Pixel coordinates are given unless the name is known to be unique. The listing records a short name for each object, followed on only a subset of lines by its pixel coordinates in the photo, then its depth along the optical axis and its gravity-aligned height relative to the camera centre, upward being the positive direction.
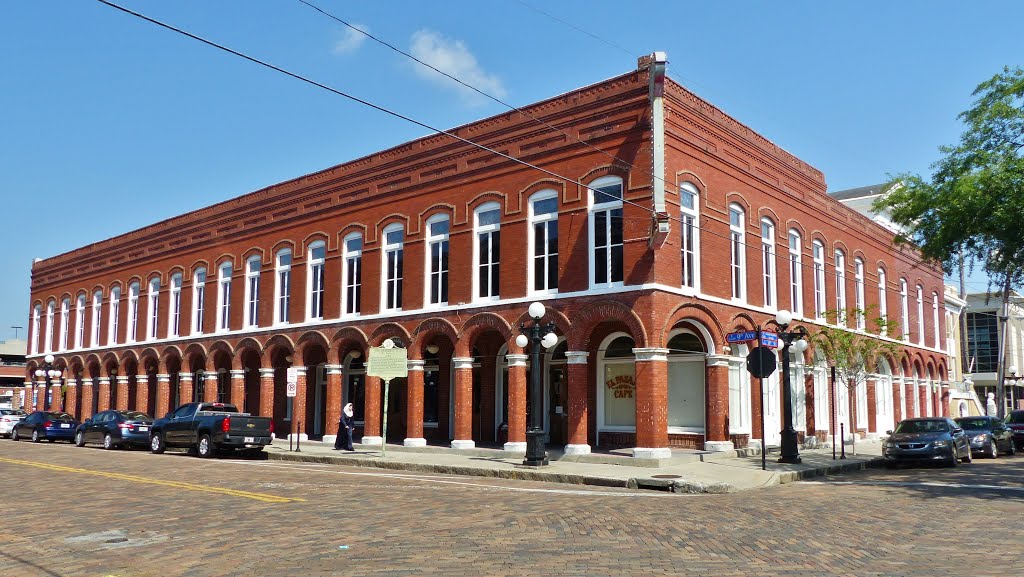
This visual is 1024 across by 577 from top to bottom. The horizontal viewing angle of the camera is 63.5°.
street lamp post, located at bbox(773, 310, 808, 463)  20.72 -0.92
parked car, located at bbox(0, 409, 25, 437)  36.66 -2.10
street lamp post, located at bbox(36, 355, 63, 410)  43.44 +0.13
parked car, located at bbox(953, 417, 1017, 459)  25.94 -1.84
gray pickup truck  24.12 -1.62
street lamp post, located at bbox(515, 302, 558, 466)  19.38 +0.00
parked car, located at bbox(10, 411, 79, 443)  32.69 -2.04
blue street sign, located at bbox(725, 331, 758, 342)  20.38 +1.01
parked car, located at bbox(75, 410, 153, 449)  28.39 -1.89
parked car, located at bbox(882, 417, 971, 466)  21.41 -1.71
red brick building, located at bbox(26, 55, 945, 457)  21.66 +3.18
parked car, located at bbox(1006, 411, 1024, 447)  30.53 -1.72
